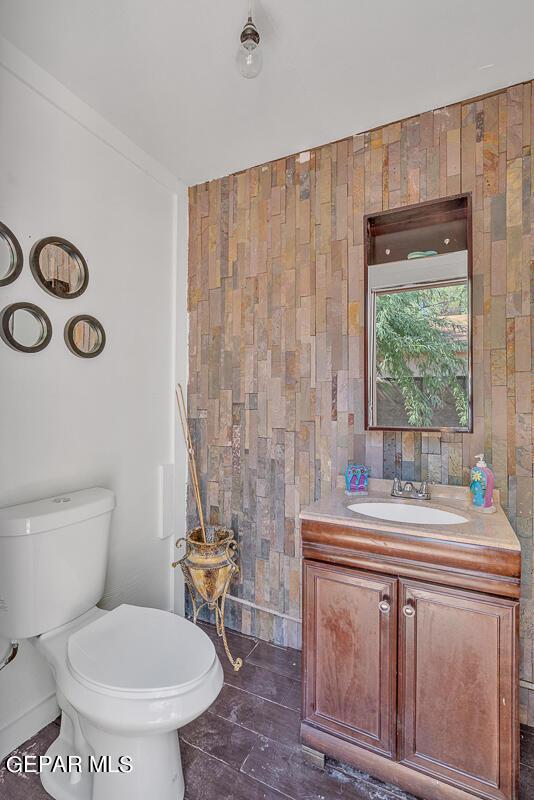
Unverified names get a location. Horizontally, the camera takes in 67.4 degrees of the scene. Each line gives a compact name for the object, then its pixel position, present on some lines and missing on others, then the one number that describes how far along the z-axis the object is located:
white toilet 1.10
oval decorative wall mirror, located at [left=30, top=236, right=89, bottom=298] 1.59
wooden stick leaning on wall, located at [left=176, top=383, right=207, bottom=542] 2.20
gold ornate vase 1.98
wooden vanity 1.16
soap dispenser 1.50
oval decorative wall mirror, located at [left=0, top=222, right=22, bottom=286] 1.48
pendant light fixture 1.21
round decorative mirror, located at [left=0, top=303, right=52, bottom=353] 1.49
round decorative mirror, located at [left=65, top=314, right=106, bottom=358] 1.73
